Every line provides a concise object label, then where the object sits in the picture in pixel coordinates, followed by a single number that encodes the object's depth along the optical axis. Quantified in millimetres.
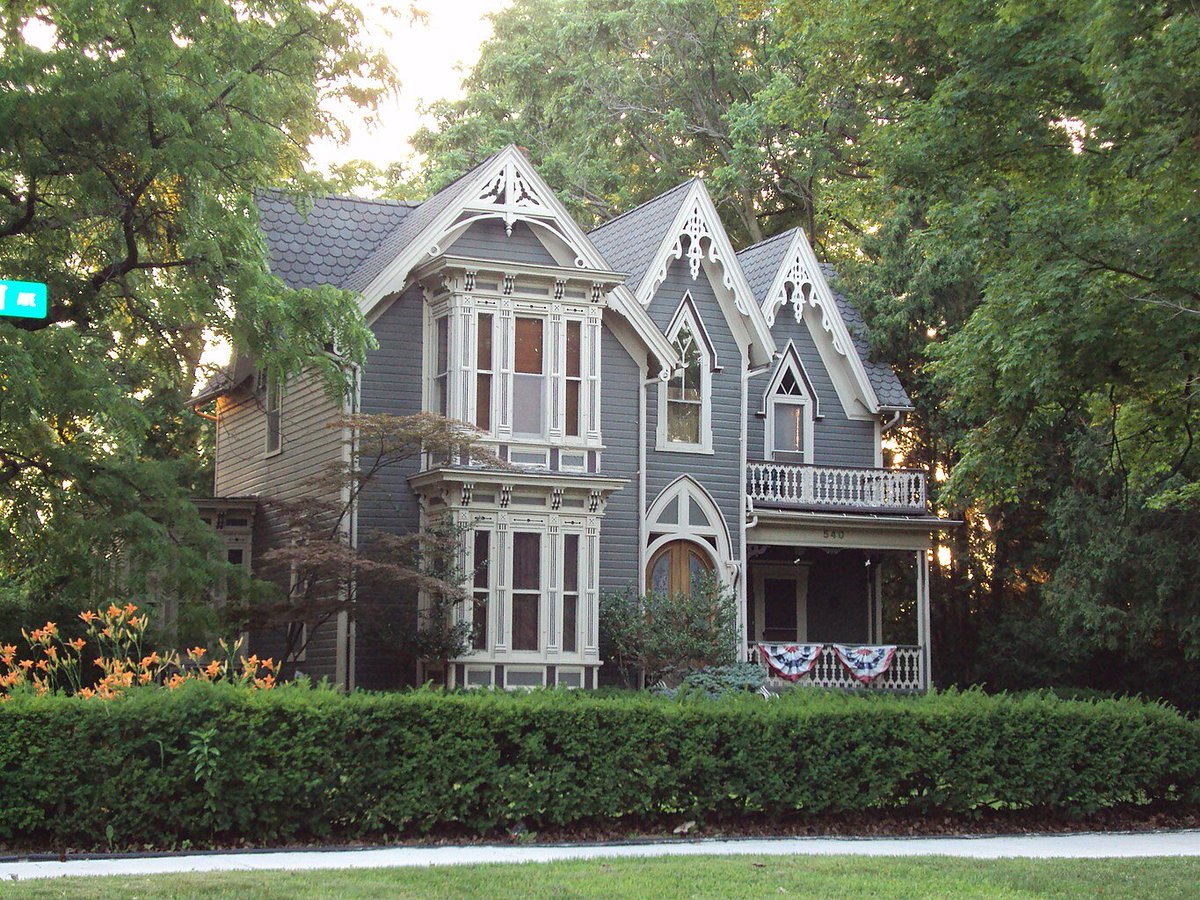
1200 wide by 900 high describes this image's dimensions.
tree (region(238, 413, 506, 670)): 21578
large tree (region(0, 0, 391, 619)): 18328
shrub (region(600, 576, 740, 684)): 25234
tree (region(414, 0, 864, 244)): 41969
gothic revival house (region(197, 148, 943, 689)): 24484
